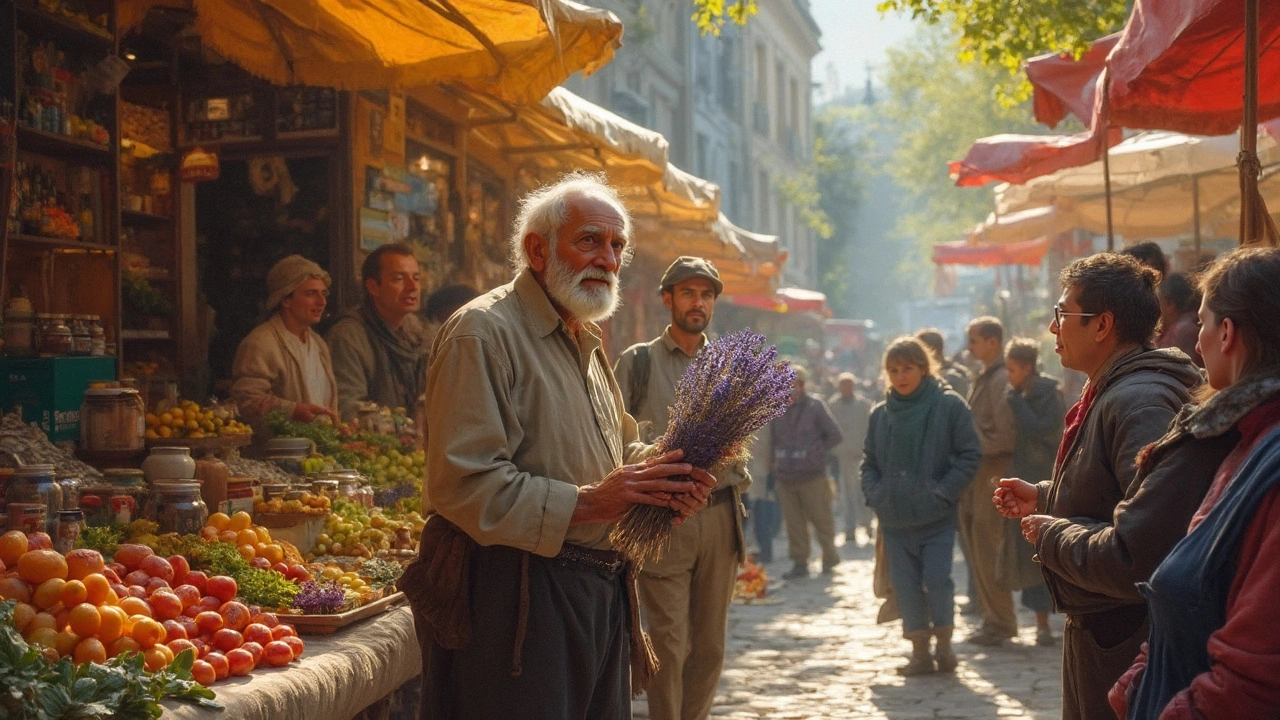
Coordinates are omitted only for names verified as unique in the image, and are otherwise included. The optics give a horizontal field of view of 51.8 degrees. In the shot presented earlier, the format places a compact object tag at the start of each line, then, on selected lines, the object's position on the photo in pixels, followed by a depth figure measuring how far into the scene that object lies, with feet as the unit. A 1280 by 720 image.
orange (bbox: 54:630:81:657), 11.57
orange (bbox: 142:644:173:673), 11.96
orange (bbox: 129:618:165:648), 12.19
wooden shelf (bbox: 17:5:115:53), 21.30
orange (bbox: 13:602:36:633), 11.54
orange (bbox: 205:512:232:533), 17.15
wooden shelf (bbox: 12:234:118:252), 21.40
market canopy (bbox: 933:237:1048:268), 68.28
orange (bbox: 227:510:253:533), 17.23
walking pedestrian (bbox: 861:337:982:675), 26.84
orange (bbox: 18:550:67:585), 12.24
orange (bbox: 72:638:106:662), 11.56
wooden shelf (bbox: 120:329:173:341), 26.04
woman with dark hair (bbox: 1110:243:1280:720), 7.63
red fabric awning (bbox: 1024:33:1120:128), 23.21
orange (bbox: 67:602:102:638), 11.80
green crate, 19.88
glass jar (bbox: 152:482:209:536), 16.67
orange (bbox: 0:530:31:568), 12.68
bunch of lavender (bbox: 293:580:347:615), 15.28
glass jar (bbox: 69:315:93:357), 21.22
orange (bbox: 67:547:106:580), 12.67
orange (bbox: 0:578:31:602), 11.94
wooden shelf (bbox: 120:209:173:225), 27.49
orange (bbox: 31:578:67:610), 12.09
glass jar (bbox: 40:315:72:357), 20.77
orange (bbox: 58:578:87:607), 12.10
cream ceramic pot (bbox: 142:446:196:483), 17.81
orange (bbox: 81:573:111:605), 12.37
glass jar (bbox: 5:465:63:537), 14.99
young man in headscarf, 23.79
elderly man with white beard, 10.54
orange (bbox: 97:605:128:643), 11.93
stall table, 12.07
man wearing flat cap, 18.60
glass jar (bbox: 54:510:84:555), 14.74
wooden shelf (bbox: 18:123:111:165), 21.61
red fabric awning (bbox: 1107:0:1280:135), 16.87
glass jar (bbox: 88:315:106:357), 21.73
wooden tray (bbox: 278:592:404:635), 15.07
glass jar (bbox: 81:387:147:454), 19.03
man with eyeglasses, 11.08
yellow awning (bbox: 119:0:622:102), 20.61
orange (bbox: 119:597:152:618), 12.70
